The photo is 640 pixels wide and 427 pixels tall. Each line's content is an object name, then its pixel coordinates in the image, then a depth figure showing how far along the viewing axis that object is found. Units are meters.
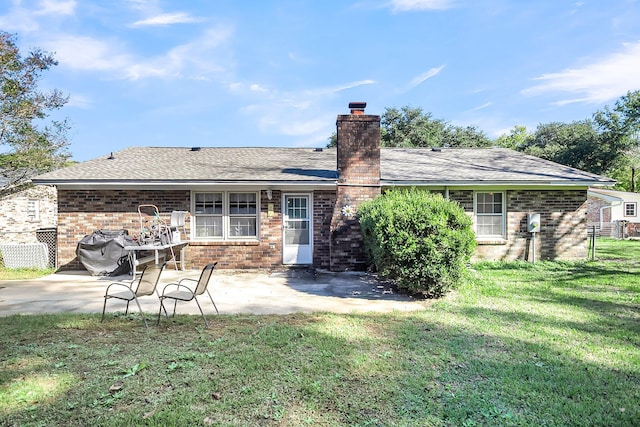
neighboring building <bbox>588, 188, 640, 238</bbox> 27.28
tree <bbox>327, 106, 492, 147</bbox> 31.59
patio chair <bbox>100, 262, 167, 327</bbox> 5.26
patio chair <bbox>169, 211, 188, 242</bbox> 9.59
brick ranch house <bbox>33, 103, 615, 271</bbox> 9.88
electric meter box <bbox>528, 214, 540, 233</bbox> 10.84
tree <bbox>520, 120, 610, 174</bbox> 33.19
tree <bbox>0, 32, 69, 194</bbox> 12.28
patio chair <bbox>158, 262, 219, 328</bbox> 5.11
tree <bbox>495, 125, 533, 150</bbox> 44.12
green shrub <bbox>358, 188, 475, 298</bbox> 6.36
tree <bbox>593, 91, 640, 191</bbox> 32.88
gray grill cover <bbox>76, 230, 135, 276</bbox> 9.38
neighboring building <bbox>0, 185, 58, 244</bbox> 18.69
